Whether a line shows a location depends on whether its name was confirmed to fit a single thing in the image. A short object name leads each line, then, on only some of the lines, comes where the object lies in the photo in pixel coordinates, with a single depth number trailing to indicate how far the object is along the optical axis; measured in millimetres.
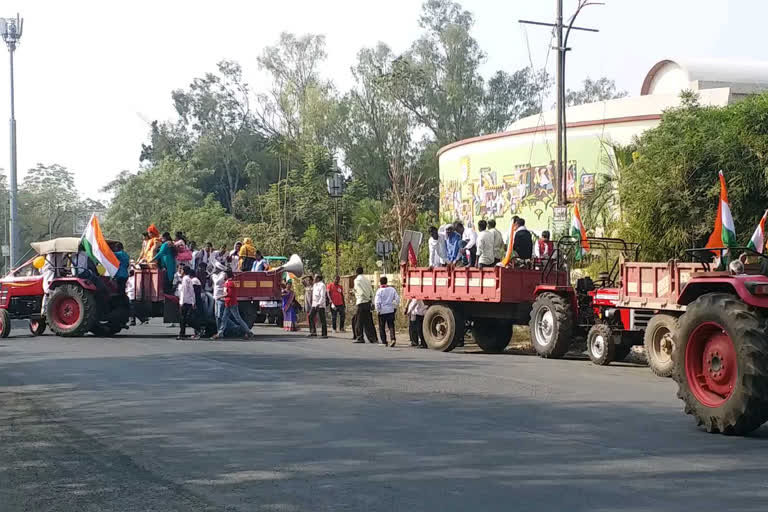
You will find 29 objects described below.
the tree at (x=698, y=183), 23078
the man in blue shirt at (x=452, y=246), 21953
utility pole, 23625
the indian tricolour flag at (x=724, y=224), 15434
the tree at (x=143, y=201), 64875
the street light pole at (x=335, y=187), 32188
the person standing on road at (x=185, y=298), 22766
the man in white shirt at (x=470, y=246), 21234
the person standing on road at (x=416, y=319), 22891
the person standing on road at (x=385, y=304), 22828
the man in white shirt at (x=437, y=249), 22234
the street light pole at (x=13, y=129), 39281
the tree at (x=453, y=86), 62631
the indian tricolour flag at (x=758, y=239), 15734
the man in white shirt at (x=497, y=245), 20766
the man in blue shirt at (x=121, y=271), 23922
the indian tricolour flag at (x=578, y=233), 19611
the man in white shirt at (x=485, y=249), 20594
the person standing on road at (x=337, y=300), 27516
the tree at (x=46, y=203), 88000
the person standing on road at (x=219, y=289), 22844
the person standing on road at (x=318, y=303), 25633
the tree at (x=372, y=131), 62656
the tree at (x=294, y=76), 67125
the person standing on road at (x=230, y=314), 22672
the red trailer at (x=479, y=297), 19938
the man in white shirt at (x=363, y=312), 23406
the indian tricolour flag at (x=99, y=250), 23453
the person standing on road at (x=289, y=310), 28970
